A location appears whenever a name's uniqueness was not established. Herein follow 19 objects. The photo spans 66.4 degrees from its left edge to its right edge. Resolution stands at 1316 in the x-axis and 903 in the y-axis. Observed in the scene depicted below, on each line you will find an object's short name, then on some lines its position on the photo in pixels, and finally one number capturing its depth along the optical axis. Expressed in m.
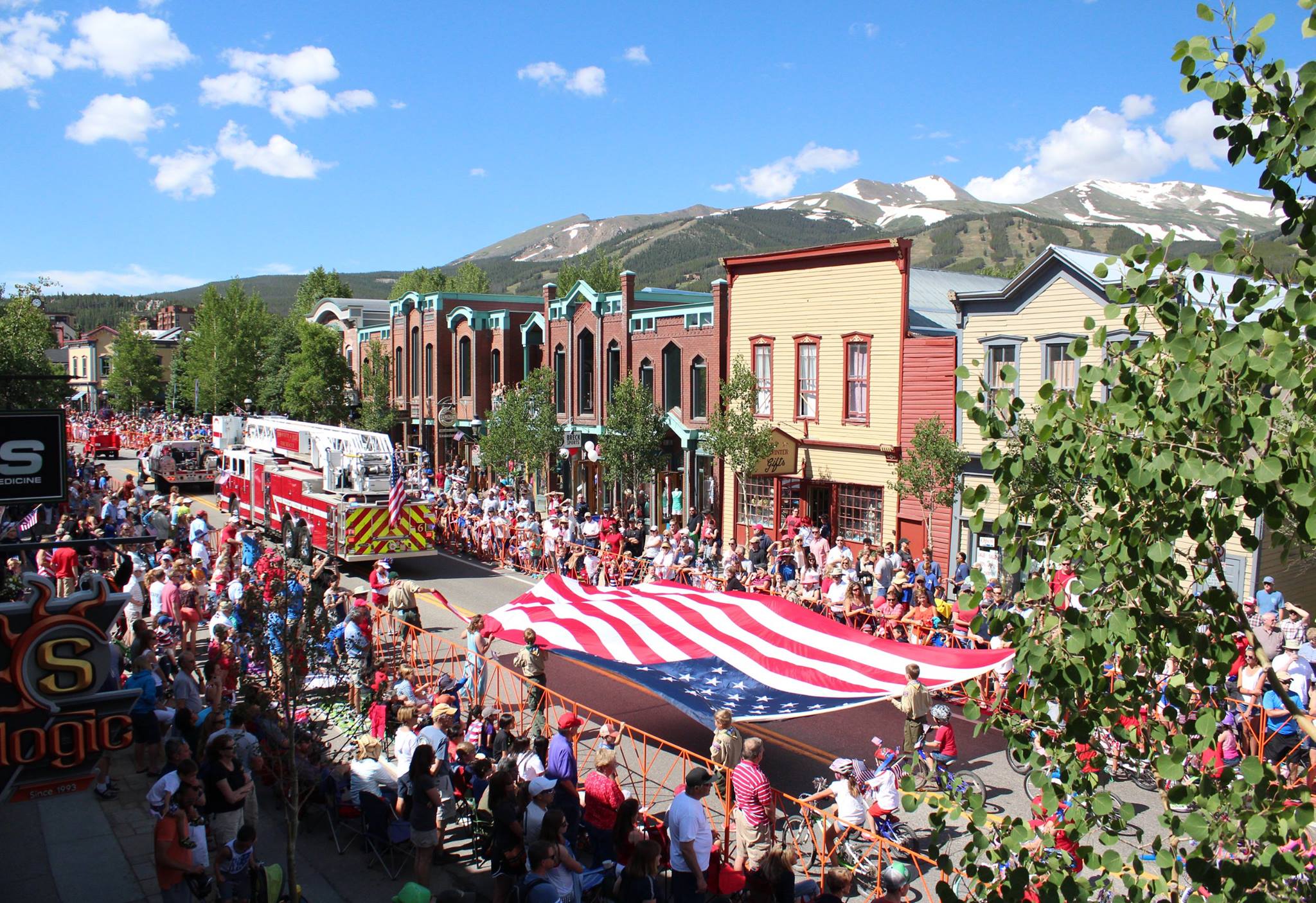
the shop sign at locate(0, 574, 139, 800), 8.39
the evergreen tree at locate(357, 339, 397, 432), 49.81
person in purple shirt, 10.18
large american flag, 12.27
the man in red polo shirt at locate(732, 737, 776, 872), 9.96
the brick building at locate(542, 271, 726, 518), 32.44
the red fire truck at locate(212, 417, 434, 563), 26.45
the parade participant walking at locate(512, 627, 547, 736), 14.05
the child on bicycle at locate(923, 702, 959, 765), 12.25
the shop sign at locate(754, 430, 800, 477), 28.34
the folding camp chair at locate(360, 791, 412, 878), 10.64
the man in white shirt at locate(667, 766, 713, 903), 9.10
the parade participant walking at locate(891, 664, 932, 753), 11.97
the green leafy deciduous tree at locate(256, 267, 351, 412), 61.62
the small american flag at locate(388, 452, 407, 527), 26.47
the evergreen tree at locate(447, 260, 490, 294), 104.94
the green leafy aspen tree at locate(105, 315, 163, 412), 94.69
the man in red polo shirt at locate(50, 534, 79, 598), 19.95
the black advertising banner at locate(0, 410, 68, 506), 9.23
